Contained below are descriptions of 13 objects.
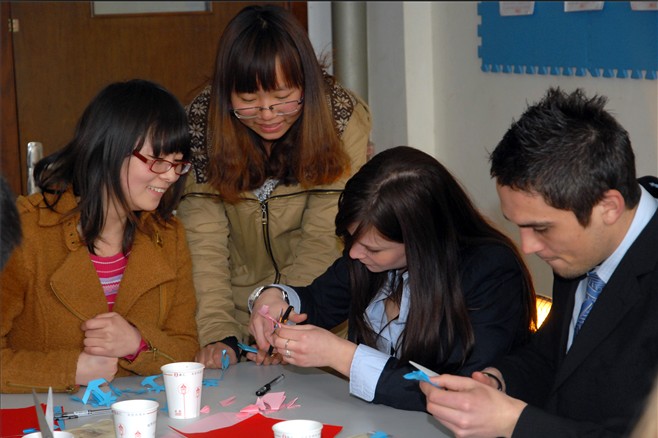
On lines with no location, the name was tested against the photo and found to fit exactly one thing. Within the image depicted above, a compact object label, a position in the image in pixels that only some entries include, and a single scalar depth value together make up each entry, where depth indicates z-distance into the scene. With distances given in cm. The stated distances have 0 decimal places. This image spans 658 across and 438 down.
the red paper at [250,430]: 197
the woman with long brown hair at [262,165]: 266
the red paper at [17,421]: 203
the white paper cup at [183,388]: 204
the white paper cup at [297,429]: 174
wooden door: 459
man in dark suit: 178
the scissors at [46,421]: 173
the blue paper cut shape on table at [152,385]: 231
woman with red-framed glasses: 247
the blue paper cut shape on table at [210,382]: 234
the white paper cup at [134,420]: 185
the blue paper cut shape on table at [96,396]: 220
